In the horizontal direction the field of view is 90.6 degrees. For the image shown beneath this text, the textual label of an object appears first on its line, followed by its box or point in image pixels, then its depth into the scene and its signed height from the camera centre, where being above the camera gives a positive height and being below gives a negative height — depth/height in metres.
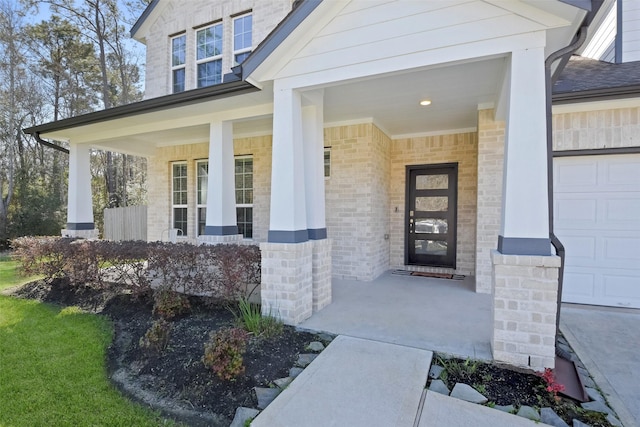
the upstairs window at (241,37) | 7.41 +4.11
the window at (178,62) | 8.23 +3.88
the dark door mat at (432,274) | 6.65 -1.38
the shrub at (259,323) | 3.67 -1.35
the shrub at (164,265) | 4.57 -0.87
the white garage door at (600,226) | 4.71 -0.21
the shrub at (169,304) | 4.39 -1.32
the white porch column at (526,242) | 2.90 -0.28
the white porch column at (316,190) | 4.60 +0.31
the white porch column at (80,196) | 7.29 +0.31
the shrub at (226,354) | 2.78 -1.29
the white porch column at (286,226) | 4.03 -0.20
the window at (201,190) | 8.29 +0.53
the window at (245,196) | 7.80 +0.36
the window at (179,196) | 8.54 +0.38
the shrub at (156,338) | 3.35 -1.38
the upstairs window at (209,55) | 7.77 +3.86
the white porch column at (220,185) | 5.61 +0.46
